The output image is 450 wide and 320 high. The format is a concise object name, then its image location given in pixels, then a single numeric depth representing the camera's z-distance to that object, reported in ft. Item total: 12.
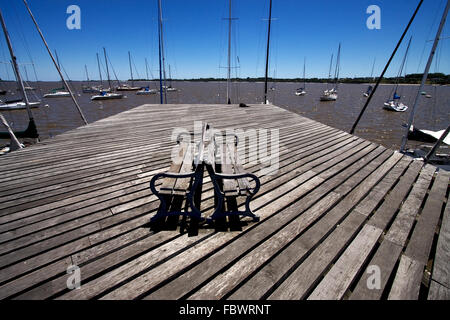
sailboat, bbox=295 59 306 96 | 184.96
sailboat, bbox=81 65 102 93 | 194.70
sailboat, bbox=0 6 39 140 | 23.90
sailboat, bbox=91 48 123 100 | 134.31
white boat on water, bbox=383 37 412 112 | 91.91
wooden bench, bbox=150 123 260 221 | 8.00
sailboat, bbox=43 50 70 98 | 145.65
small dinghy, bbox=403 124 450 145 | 40.02
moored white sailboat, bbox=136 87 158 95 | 179.52
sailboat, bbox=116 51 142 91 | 209.71
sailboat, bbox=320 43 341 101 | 133.37
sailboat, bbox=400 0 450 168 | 25.38
